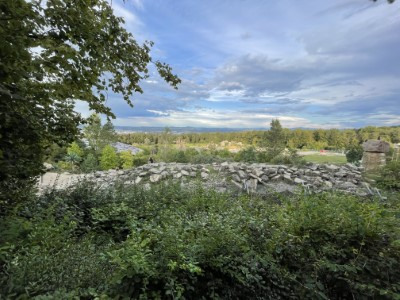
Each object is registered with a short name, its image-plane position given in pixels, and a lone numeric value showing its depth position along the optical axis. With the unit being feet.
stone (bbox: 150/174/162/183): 23.78
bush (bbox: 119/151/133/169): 46.32
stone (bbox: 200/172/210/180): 24.90
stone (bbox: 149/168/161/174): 26.61
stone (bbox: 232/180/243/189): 22.63
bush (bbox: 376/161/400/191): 18.84
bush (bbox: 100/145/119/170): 42.63
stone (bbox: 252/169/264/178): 25.76
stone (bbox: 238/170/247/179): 24.97
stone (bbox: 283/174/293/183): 25.00
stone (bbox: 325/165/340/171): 29.58
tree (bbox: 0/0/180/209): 6.19
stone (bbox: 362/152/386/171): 31.17
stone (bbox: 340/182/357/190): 21.19
